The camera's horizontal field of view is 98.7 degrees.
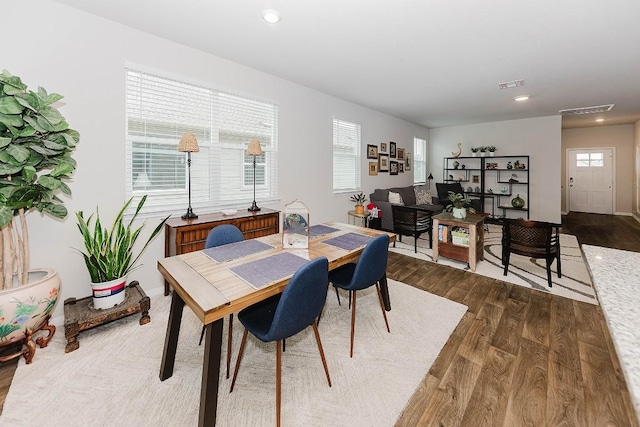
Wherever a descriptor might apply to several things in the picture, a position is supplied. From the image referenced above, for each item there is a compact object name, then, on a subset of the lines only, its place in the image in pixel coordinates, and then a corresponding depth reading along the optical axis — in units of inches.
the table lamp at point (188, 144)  111.8
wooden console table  106.7
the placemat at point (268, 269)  61.2
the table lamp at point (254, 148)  131.3
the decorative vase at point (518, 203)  261.3
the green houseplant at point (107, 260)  89.4
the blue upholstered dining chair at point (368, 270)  78.6
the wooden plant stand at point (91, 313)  81.2
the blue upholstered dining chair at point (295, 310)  56.5
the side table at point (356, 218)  191.8
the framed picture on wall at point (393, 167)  258.8
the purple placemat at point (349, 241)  85.6
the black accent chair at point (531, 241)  123.6
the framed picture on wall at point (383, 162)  243.9
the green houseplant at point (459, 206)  152.6
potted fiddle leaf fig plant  69.9
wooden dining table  52.7
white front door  309.1
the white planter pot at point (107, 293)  89.6
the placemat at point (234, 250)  76.3
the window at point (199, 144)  111.7
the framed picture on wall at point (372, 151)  229.9
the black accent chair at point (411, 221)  174.9
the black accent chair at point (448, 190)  266.5
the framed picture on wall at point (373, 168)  233.5
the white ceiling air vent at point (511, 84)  158.3
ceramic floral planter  69.7
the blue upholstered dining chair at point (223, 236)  88.8
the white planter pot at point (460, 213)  152.7
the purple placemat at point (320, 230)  100.1
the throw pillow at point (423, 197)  261.6
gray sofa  214.4
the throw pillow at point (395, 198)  226.1
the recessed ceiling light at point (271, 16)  91.8
